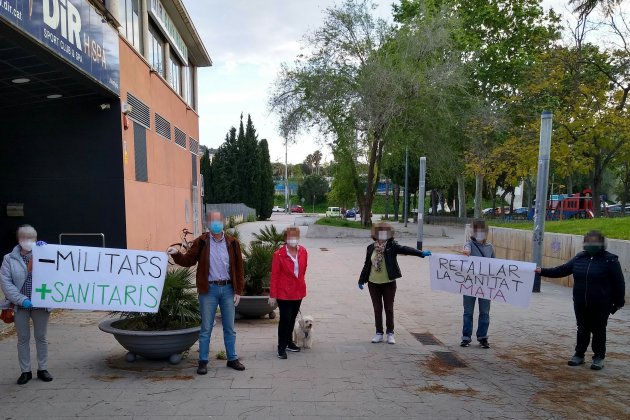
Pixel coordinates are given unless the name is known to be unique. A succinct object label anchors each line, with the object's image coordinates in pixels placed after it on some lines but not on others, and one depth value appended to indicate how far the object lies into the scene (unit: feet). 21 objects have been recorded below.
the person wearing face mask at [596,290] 19.34
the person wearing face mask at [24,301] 16.61
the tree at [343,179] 101.77
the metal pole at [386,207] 159.24
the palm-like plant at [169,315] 19.30
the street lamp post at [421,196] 66.33
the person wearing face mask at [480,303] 22.77
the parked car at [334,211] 219.94
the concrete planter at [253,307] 26.43
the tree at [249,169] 190.70
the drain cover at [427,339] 23.86
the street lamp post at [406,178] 99.89
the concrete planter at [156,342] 18.12
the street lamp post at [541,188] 38.88
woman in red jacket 20.42
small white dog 21.81
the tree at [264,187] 194.49
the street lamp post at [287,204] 249.51
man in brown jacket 18.19
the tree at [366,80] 84.02
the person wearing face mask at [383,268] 22.43
